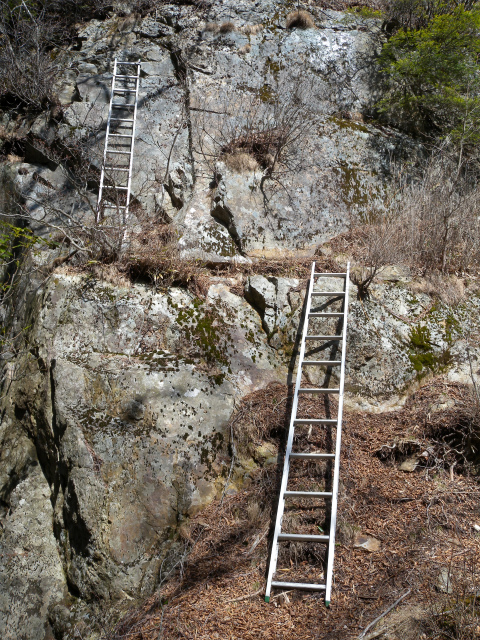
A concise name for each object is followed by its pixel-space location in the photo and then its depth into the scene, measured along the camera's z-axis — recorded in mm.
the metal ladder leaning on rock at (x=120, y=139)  7387
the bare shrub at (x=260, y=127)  7953
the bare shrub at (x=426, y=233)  6625
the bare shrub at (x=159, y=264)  6020
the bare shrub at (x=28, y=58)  8266
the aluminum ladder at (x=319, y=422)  4009
